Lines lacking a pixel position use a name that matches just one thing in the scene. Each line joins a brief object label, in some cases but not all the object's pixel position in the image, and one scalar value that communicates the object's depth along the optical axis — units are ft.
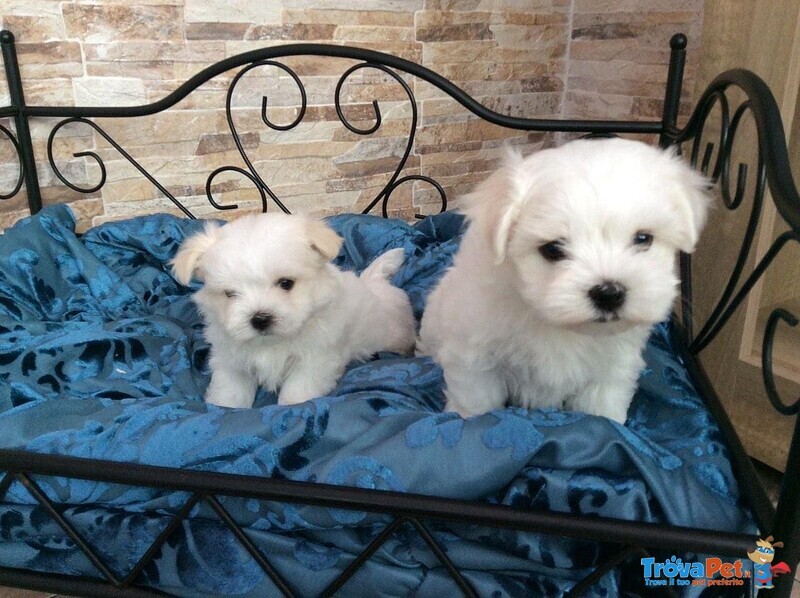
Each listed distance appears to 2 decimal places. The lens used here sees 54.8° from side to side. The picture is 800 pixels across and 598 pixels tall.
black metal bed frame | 1.09
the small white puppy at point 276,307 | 1.61
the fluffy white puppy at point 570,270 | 1.21
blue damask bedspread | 1.25
